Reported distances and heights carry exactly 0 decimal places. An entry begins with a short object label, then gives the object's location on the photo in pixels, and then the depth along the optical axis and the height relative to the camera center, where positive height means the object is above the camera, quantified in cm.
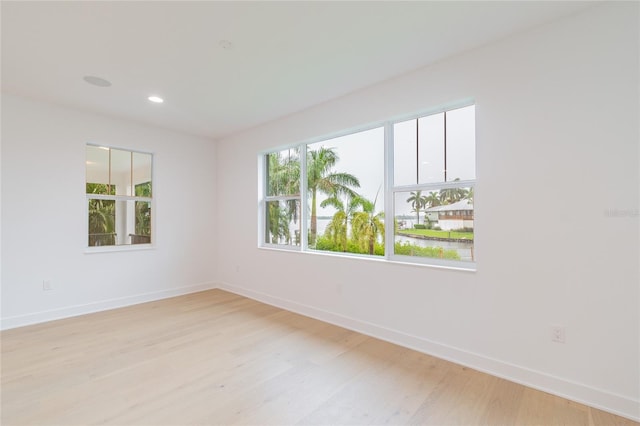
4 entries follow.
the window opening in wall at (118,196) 403 +23
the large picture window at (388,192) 271 +23
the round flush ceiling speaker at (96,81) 292 +133
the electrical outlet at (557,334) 208 -85
